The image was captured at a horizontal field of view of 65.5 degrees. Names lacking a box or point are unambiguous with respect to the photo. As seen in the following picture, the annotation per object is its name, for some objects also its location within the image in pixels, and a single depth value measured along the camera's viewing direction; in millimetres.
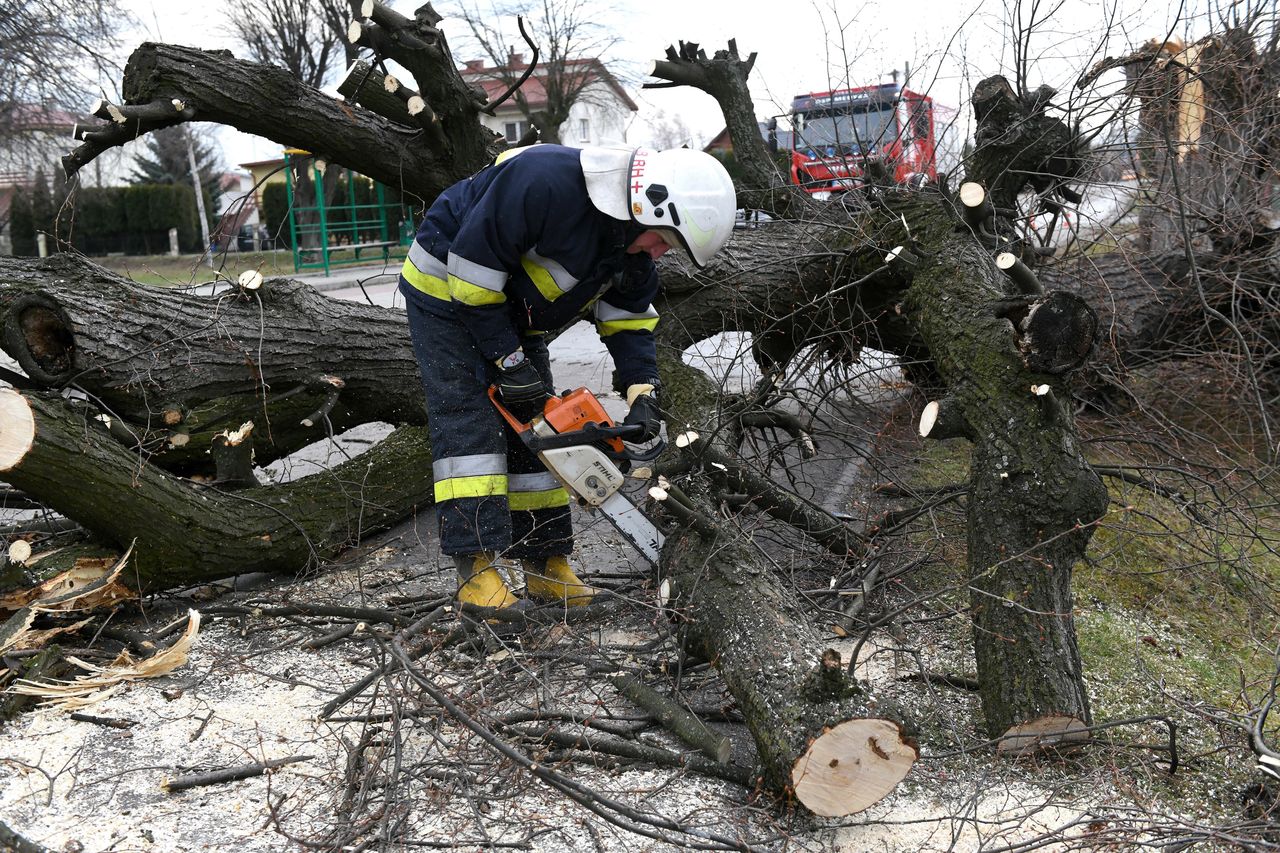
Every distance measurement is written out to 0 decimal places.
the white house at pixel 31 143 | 19359
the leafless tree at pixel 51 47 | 16312
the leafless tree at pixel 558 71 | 29906
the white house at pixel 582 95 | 30830
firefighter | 3115
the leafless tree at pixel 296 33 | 28219
